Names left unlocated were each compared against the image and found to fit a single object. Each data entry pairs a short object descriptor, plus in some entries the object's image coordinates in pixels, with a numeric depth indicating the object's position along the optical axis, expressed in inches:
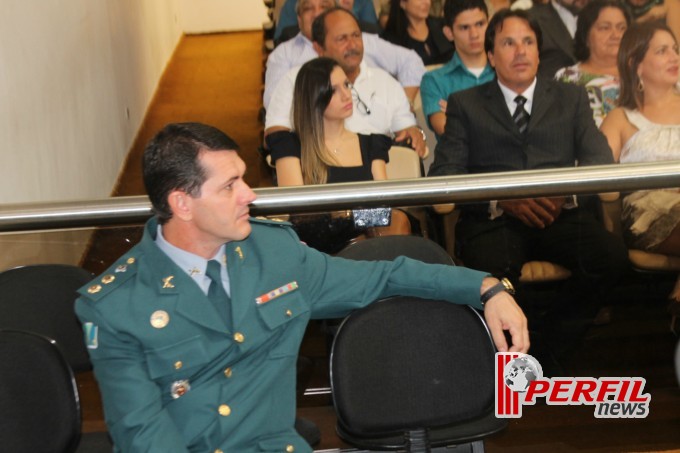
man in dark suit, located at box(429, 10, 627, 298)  151.2
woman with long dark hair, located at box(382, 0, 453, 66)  196.7
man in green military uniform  82.9
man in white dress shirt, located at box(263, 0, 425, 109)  183.3
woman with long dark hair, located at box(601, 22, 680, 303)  159.8
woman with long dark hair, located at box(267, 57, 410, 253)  149.6
